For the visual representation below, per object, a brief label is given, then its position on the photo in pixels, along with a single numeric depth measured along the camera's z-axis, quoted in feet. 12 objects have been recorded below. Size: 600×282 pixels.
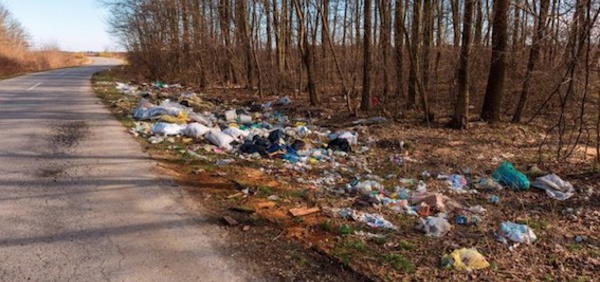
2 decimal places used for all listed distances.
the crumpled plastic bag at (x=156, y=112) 35.09
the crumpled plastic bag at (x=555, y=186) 19.89
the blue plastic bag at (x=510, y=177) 21.09
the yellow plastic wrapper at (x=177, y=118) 33.54
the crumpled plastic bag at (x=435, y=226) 14.81
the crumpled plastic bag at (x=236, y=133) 30.15
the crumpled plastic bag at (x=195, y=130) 30.09
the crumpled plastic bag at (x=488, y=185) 20.99
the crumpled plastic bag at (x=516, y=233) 14.37
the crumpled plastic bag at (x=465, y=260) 12.24
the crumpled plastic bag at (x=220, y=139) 27.94
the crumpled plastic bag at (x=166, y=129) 29.99
